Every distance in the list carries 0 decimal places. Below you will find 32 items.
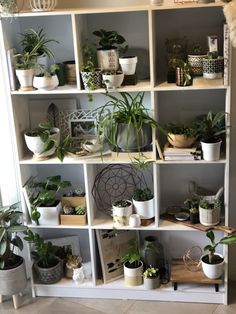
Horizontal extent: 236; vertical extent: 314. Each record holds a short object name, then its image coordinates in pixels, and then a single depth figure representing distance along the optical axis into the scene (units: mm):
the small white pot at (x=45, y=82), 2701
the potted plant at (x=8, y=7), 2596
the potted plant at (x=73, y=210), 2955
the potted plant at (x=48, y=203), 2916
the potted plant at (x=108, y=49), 2699
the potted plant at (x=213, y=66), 2566
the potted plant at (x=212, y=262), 2842
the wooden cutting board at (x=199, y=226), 2789
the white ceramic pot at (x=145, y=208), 2885
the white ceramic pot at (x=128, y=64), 2670
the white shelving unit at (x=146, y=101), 2676
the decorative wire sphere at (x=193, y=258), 3040
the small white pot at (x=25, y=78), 2717
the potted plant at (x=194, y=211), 2863
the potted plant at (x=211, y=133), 2658
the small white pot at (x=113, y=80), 2639
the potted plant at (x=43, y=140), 2801
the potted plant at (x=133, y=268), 2955
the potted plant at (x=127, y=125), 2691
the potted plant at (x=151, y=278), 2939
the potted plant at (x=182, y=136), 2713
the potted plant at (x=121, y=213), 2891
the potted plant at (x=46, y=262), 2990
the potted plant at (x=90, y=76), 2660
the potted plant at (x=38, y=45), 2762
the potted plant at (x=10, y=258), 2863
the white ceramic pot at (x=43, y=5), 2625
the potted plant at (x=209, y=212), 2803
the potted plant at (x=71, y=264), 3073
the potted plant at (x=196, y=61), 2648
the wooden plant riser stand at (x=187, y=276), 2900
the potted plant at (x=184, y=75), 2605
